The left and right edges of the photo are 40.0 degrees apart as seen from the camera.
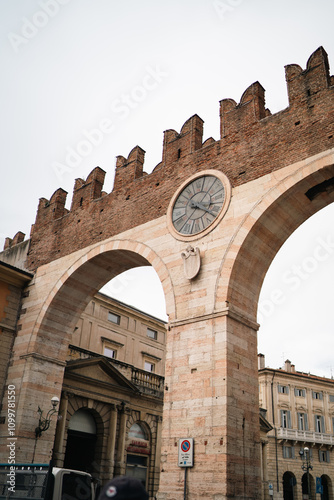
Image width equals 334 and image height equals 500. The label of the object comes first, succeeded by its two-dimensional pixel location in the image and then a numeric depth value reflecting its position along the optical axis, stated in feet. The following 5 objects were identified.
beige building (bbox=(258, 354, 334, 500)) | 123.44
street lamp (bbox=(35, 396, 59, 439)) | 45.24
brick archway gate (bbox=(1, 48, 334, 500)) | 31.60
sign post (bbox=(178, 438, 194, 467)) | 31.01
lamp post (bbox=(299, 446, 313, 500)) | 67.92
